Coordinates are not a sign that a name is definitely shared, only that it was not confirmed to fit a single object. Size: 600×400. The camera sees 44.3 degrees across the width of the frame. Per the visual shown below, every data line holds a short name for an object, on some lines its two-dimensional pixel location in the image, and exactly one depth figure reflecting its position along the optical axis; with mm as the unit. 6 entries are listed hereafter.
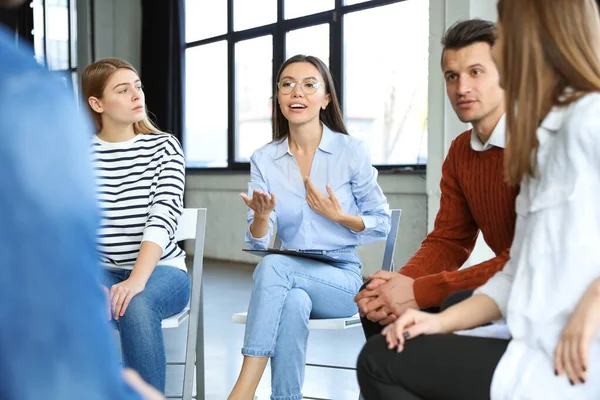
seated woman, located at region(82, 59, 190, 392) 2199
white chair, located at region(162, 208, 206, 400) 2363
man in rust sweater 1759
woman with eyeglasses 2156
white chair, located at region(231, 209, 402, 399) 2246
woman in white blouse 1111
